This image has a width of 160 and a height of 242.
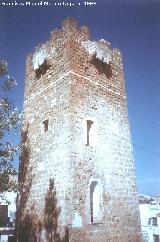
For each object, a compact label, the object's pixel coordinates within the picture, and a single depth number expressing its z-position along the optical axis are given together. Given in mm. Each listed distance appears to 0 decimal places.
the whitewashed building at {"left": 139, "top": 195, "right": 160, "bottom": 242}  27688
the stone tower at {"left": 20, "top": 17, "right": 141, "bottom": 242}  8633
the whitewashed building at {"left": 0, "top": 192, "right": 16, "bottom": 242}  15408
